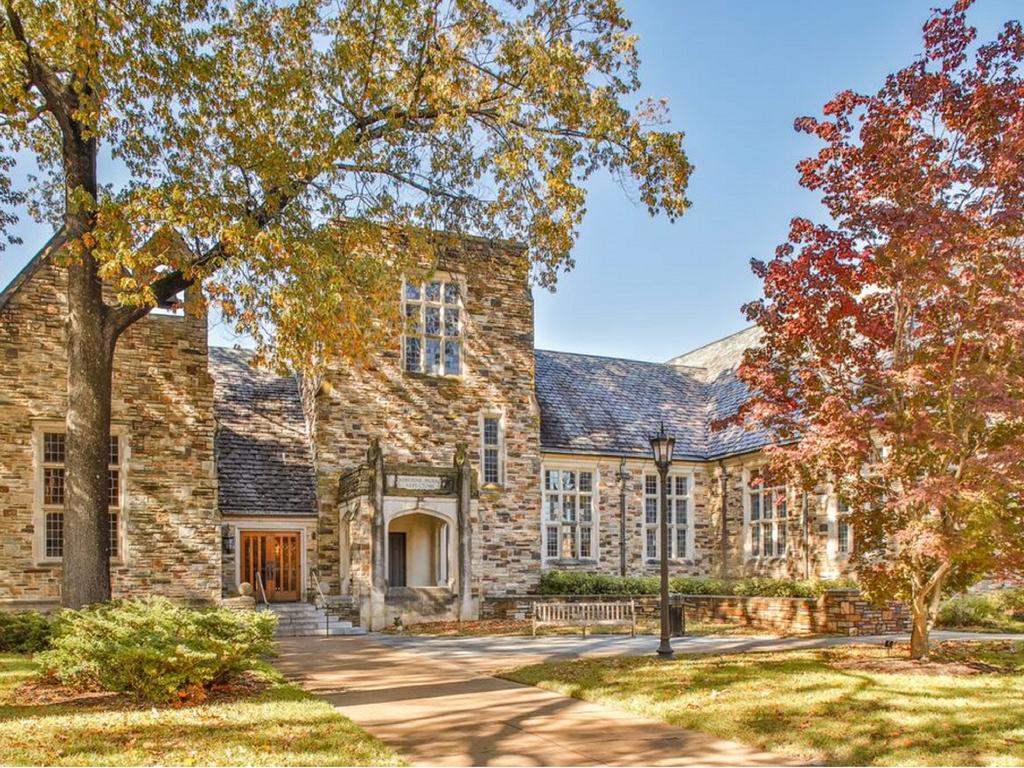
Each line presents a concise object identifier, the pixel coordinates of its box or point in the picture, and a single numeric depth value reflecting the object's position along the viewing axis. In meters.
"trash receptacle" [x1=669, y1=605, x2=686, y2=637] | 19.62
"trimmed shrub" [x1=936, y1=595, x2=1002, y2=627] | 20.94
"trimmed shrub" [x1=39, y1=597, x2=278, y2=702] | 10.28
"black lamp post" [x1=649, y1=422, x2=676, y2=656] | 15.51
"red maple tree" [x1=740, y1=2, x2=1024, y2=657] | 13.28
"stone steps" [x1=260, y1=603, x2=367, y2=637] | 21.58
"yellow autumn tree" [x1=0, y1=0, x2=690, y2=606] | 13.06
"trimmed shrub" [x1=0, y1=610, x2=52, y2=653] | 15.83
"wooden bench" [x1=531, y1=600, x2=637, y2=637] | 19.62
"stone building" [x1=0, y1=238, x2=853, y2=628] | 20.39
